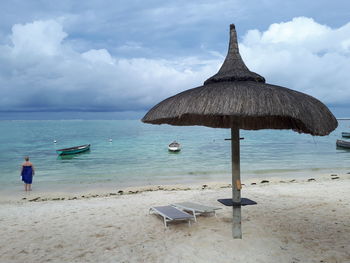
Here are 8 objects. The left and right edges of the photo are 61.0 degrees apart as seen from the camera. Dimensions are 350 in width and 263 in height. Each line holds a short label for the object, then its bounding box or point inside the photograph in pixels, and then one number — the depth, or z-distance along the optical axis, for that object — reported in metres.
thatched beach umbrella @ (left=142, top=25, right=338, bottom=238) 3.71
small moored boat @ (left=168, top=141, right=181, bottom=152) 32.75
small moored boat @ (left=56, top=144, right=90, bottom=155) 29.08
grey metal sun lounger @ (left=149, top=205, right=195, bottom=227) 6.00
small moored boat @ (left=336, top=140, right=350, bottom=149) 34.66
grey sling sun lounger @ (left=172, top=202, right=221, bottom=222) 6.57
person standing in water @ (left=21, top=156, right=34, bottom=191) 13.59
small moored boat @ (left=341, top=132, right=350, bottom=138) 56.78
